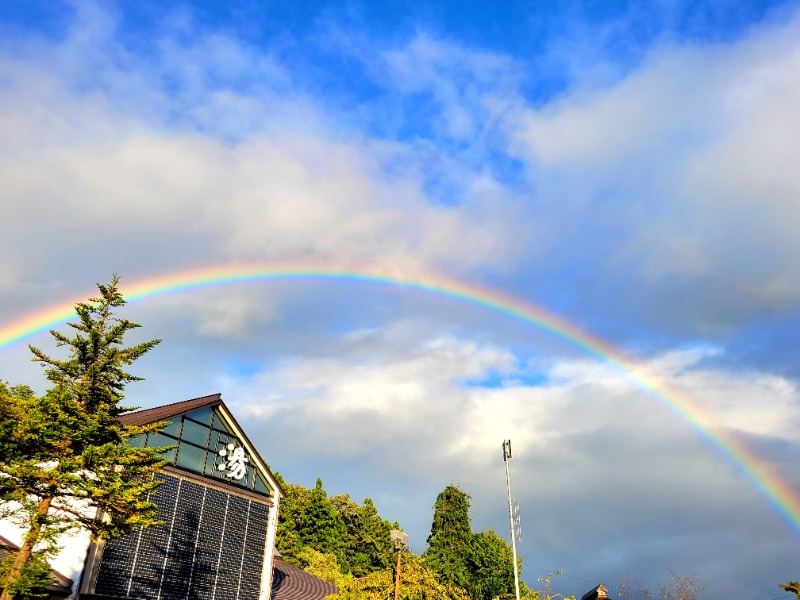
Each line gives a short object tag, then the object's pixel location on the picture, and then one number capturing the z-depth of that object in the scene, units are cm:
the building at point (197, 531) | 2655
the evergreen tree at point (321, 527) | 7600
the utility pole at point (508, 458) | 3372
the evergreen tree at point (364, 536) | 7738
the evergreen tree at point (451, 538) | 6712
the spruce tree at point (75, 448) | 1823
